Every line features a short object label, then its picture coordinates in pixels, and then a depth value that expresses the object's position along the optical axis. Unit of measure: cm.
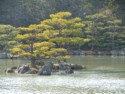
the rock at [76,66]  4997
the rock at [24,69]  4444
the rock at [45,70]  4250
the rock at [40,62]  4816
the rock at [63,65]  4716
